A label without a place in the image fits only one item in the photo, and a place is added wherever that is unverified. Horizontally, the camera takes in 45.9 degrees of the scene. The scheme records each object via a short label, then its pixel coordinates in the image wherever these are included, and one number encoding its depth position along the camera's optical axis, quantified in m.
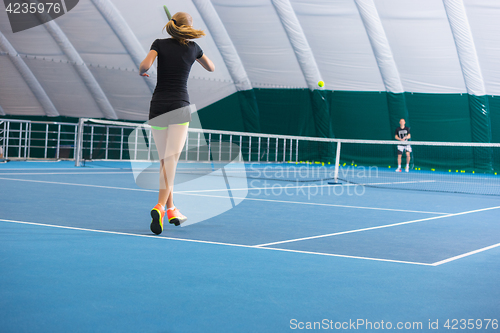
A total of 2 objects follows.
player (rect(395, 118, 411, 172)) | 16.28
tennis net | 13.48
